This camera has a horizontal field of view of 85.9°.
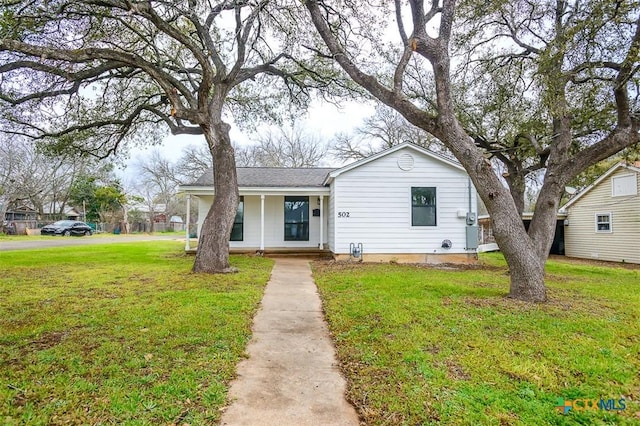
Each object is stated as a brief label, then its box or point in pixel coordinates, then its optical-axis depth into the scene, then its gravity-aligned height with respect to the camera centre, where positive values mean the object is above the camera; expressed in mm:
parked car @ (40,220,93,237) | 26656 -201
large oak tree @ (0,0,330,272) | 7258 +4026
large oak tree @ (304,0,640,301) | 5961 +3278
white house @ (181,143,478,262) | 11695 +582
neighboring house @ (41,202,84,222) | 33906 +1342
